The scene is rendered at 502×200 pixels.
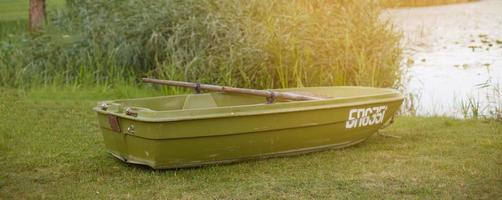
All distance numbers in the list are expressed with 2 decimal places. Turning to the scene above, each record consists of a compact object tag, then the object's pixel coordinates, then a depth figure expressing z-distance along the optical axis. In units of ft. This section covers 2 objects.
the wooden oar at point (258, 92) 23.48
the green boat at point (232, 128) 20.31
